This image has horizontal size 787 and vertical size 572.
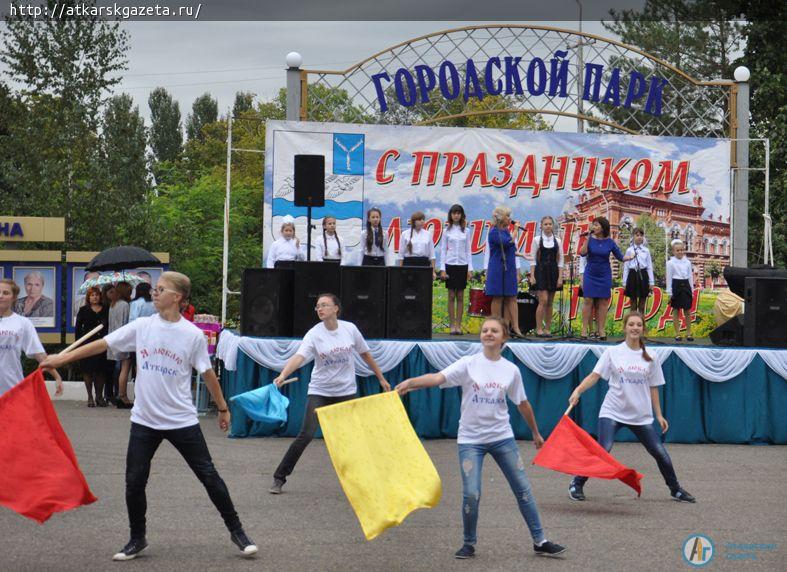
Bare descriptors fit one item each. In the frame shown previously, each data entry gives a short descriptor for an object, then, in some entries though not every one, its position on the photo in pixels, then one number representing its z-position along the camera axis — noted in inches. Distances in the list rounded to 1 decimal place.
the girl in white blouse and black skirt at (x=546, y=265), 577.9
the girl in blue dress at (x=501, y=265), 558.3
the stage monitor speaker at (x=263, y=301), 515.5
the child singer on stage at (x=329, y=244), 600.7
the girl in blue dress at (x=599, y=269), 564.1
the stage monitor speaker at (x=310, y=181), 562.3
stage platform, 519.5
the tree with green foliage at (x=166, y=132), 2598.4
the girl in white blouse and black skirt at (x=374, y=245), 598.9
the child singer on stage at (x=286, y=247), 610.9
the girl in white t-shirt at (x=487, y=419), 264.8
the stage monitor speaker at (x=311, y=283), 516.1
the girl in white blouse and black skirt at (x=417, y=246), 597.0
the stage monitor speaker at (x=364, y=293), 520.7
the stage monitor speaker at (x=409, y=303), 522.9
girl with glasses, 353.7
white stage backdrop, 664.4
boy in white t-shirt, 258.8
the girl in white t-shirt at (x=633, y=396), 356.8
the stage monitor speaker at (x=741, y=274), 572.1
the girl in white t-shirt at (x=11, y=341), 330.3
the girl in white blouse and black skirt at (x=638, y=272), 620.1
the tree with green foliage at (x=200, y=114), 2687.0
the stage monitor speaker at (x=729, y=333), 573.6
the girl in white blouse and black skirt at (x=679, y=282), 634.2
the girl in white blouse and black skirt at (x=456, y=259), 584.4
